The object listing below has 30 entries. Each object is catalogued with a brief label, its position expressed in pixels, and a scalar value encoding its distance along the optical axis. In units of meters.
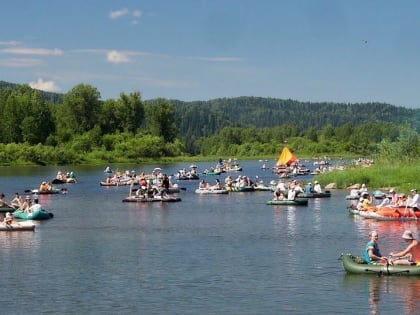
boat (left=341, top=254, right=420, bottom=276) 30.70
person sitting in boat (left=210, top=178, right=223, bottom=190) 76.75
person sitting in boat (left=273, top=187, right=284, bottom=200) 62.83
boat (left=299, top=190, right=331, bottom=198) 68.06
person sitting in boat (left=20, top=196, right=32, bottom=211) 53.18
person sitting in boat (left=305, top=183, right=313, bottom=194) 68.81
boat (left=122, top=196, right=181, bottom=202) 65.81
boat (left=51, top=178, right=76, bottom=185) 94.00
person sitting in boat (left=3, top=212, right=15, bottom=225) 45.41
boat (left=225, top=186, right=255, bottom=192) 78.06
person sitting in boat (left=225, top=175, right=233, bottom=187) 78.89
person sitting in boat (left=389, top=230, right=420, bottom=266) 30.86
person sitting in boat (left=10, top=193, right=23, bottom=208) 55.36
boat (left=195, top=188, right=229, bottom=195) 75.75
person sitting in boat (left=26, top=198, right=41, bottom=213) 51.97
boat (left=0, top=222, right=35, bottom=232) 45.38
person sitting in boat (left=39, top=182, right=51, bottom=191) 77.06
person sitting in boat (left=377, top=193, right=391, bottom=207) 52.38
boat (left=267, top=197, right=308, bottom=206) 61.56
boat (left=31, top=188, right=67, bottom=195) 76.88
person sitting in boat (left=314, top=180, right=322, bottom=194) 69.12
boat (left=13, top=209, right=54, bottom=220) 51.75
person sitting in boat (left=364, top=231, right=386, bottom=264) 31.40
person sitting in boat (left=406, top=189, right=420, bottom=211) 50.31
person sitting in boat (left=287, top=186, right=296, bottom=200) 62.22
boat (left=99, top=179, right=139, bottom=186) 90.56
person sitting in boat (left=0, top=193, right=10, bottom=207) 56.31
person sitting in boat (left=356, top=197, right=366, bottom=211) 52.98
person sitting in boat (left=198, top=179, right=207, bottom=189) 77.87
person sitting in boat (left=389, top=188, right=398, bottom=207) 52.44
